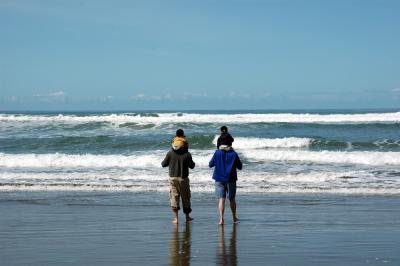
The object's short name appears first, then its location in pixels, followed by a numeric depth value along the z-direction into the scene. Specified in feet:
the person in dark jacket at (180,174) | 67.51
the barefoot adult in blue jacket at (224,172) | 65.10
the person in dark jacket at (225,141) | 64.80
